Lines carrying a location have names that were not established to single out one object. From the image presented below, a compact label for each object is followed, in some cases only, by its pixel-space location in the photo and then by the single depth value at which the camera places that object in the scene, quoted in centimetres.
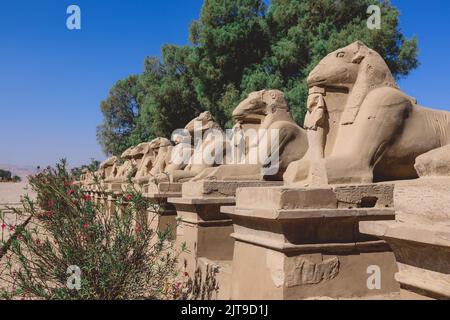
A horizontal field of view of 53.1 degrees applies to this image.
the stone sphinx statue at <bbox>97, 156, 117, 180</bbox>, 1750
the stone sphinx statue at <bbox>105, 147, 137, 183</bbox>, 1271
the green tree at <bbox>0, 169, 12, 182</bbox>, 4584
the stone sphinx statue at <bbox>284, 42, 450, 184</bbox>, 374
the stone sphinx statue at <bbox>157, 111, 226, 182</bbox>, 698
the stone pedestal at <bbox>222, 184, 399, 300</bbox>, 315
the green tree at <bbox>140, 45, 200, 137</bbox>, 1788
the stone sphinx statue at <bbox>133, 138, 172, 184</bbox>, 1048
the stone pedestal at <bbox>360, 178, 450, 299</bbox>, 184
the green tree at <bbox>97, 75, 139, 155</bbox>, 2814
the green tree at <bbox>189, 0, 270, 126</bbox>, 1562
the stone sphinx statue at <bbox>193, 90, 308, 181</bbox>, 551
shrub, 386
